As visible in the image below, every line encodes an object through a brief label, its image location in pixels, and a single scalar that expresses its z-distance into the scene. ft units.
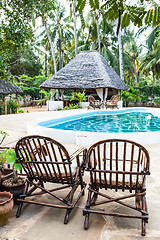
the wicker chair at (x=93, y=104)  50.01
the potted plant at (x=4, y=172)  8.36
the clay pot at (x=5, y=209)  6.29
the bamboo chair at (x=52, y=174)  7.06
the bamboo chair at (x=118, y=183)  6.45
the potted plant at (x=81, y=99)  58.44
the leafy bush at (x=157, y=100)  62.90
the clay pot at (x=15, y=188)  7.79
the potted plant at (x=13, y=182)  7.59
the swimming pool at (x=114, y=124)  29.22
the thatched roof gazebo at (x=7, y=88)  51.80
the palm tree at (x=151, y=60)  75.64
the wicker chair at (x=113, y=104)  50.83
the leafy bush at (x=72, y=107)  56.47
